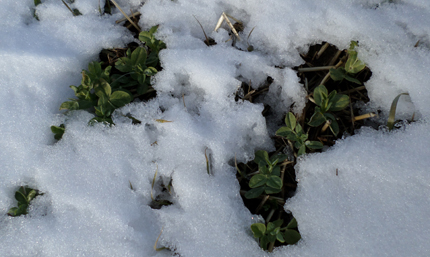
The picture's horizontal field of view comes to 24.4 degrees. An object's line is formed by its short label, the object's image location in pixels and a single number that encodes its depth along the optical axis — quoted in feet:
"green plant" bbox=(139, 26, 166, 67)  2.54
